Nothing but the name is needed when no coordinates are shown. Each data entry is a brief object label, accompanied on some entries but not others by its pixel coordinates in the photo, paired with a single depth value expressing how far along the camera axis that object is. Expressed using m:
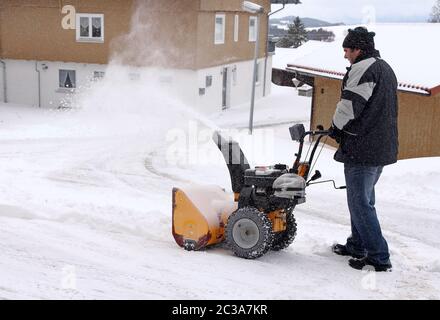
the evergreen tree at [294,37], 67.44
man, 4.98
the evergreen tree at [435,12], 67.41
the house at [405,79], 14.38
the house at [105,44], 22.59
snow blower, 5.32
